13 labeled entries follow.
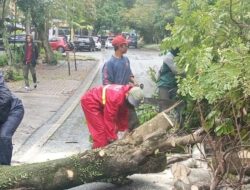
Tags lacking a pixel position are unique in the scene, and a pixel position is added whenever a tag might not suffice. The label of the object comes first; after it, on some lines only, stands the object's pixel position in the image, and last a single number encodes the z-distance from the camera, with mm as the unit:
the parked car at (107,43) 61828
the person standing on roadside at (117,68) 7543
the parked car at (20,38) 37750
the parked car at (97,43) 52550
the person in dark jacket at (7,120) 5672
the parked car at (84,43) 49406
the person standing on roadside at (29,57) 16789
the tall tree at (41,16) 21859
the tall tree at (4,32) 20078
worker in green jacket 7620
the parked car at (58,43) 44219
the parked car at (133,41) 61250
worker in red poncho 6270
